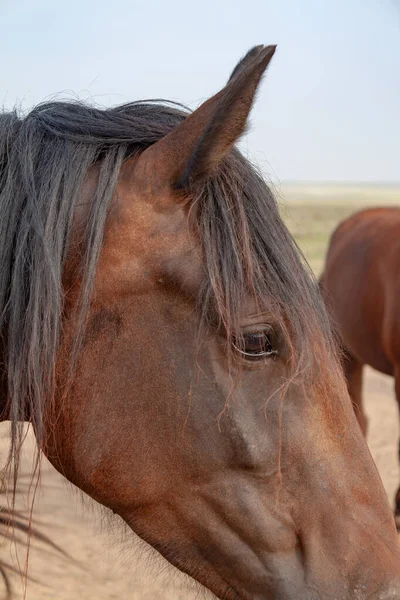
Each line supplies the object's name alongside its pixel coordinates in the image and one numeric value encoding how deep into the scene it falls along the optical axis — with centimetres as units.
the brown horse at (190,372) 191
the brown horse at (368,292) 586
